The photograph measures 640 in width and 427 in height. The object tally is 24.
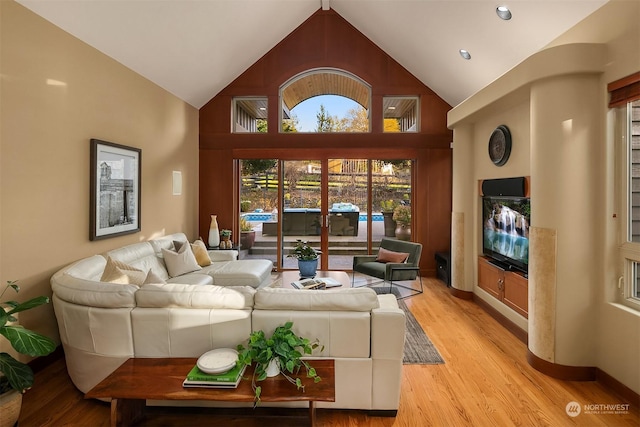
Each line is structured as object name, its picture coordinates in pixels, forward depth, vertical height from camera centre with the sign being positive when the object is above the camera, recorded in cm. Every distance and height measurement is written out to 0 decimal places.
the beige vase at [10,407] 203 -117
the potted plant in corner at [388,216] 655 -3
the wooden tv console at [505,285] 368 -83
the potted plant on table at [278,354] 187 -78
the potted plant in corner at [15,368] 204 -94
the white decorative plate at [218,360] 190 -84
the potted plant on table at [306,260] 450 -60
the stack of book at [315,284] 401 -83
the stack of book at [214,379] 183 -89
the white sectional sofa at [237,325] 223 -73
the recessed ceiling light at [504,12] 343 +205
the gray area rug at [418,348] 318 -134
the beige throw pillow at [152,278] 297 -57
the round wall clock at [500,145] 404 +85
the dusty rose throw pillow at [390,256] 537 -66
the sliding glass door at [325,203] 650 +21
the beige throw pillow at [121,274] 307 -56
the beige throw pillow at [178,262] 431 -62
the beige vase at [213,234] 591 -36
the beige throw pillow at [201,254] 478 -57
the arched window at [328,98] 649 +223
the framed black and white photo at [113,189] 367 +28
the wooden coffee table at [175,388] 175 -93
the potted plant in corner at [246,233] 668 -37
